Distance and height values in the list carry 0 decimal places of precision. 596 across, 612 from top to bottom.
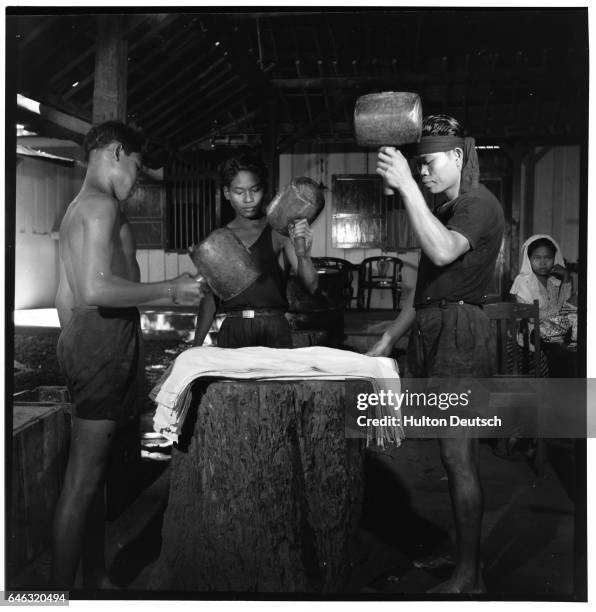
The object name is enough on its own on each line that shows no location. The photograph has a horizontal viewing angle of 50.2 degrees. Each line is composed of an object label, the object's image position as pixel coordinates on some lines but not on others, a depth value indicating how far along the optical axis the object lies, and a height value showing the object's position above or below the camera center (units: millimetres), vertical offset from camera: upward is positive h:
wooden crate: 3205 -990
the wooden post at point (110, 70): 4566 +1593
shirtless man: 2830 -170
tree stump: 2844 -916
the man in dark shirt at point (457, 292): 2889 -17
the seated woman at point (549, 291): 5309 -24
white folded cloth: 2816 -379
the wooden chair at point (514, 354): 4552 -540
